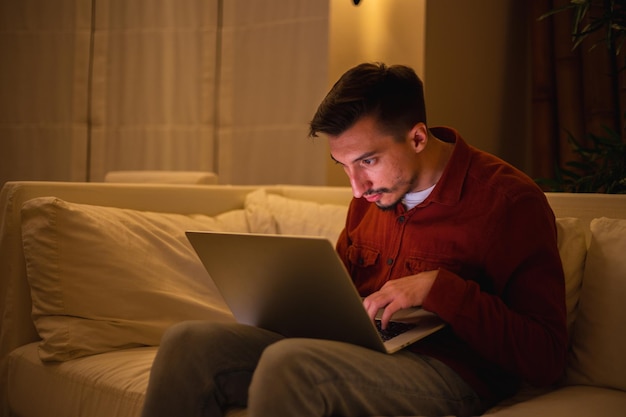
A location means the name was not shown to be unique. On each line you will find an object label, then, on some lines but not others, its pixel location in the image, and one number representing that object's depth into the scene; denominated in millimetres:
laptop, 1253
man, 1237
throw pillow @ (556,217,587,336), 1674
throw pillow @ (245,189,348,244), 2295
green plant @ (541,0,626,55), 2143
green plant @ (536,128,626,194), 2320
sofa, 1618
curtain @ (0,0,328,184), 3611
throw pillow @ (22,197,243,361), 1878
